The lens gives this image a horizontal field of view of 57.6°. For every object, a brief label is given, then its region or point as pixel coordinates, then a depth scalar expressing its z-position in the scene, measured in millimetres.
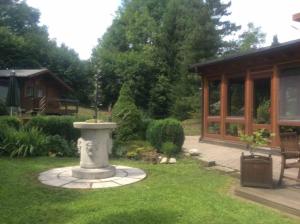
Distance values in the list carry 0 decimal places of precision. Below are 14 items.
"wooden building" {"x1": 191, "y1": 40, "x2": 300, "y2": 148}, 7344
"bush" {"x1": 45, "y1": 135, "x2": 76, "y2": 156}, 7678
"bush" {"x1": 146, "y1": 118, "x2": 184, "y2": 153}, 7861
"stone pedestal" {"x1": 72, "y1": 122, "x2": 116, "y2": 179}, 5431
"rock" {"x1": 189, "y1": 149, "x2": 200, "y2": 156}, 7670
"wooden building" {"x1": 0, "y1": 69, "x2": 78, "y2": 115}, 19262
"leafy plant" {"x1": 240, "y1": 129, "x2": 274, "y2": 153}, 4737
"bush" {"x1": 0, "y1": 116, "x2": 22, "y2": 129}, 8136
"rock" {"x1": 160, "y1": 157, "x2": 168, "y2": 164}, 6939
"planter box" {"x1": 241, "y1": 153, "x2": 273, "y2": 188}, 4574
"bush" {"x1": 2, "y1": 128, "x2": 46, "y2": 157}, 7237
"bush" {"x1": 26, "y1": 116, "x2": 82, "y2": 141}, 8215
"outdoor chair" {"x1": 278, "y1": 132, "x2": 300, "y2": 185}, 4579
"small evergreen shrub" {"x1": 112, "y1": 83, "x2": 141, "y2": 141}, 8945
